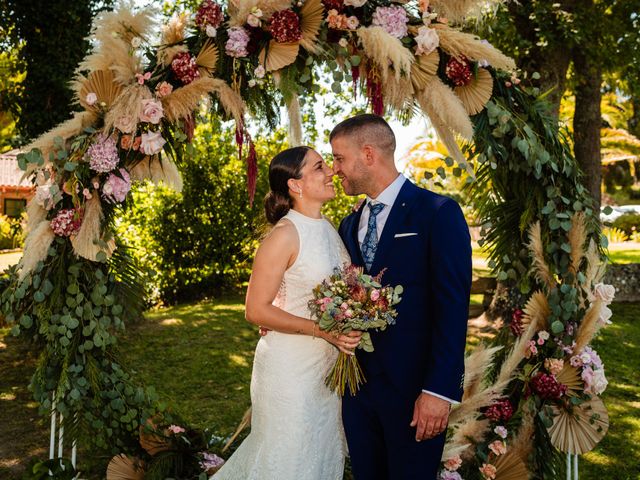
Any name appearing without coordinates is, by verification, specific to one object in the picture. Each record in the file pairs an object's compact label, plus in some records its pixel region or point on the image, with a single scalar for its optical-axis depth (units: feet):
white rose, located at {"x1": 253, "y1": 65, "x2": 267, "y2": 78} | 11.60
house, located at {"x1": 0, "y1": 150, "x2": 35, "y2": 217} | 94.40
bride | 10.73
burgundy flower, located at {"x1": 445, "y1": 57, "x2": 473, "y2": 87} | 11.99
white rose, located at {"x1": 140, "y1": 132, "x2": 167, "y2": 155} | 11.67
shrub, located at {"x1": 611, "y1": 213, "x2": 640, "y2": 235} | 79.87
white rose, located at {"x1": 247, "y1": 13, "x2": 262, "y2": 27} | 11.46
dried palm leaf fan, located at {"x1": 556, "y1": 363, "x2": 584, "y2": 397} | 12.78
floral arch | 11.60
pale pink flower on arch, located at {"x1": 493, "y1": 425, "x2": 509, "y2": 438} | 12.72
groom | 9.48
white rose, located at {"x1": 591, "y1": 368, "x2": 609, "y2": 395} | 12.59
